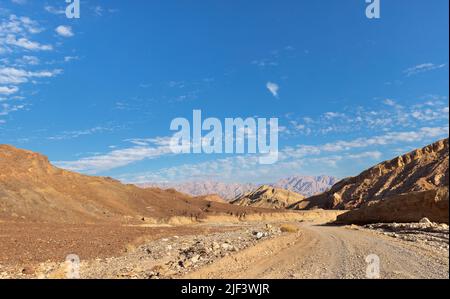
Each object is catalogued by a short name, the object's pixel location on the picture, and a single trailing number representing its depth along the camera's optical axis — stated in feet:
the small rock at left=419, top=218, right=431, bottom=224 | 103.31
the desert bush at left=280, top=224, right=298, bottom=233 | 104.72
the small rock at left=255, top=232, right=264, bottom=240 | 88.45
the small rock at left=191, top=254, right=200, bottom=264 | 57.71
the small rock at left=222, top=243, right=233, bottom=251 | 66.82
